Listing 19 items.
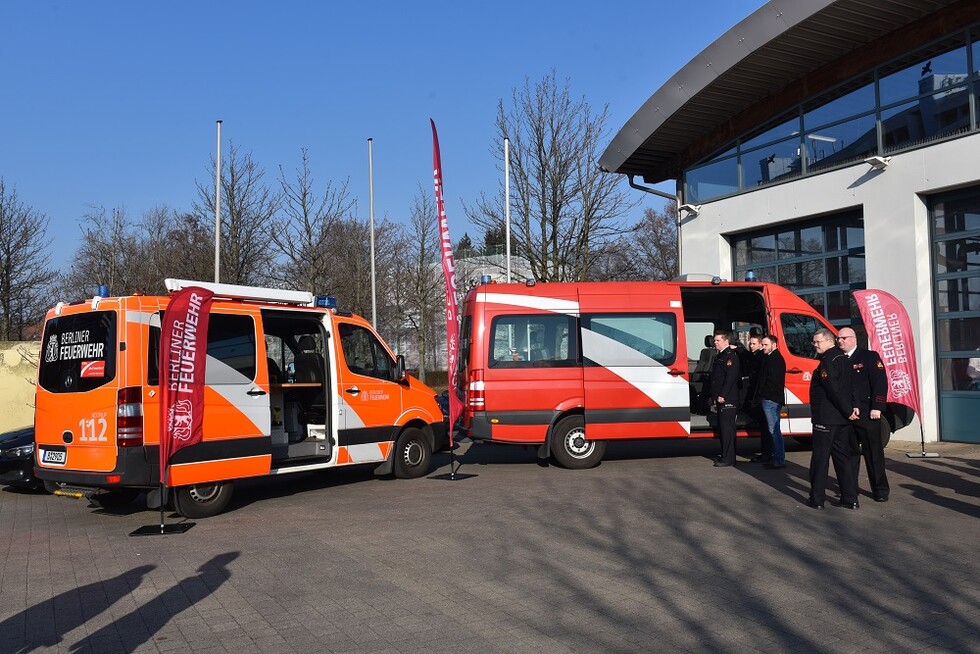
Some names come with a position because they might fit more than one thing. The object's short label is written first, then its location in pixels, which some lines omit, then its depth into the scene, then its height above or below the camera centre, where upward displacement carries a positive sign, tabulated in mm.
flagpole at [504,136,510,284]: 21953 +4543
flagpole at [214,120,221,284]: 21344 +3882
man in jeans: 11602 -383
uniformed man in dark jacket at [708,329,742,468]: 11570 -341
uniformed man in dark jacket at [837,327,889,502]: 8578 -398
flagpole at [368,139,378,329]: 26719 +5921
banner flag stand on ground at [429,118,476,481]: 11062 +636
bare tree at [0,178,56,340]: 26516 +3125
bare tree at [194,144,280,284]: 24719 +4169
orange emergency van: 8328 -267
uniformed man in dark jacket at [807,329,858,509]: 8500 -608
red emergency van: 11641 -32
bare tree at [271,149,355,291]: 26172 +3805
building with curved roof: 13805 +3752
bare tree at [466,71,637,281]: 23625 +4644
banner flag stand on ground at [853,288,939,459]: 12031 +312
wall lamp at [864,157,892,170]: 14461 +3401
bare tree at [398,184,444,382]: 37469 +4107
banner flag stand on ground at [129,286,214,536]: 8086 +6
